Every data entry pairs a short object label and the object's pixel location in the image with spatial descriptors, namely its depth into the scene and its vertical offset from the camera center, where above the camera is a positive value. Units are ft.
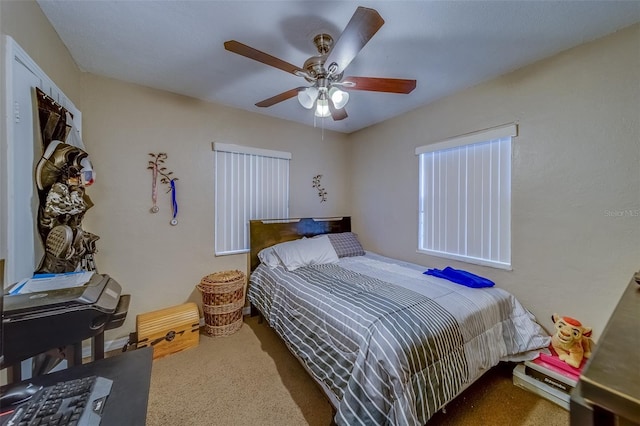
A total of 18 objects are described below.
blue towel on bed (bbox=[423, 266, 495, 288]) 6.12 -1.84
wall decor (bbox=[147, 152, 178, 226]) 7.55 +1.07
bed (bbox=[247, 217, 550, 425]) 3.84 -2.49
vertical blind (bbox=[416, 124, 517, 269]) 6.89 +0.46
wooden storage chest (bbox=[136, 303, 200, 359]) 6.59 -3.43
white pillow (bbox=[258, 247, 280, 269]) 8.49 -1.70
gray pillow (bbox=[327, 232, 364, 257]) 9.82 -1.43
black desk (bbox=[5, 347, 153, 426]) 2.11 -1.83
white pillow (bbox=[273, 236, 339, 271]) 8.26 -1.53
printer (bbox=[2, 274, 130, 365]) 2.54 -1.27
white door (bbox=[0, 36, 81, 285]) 3.53 +0.78
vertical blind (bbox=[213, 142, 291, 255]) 8.86 +0.85
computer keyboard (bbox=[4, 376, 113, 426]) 1.92 -1.72
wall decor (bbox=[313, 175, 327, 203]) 11.20 +1.09
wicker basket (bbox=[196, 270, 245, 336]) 7.66 -3.06
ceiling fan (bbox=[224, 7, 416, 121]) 3.71 +2.84
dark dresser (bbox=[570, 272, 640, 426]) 1.47 -1.14
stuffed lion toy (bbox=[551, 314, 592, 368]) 5.26 -2.94
